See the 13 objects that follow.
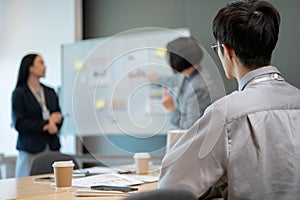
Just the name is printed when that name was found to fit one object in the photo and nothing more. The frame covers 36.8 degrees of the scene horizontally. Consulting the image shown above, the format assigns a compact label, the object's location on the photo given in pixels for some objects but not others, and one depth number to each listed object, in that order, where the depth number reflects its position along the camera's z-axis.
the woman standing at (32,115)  3.56
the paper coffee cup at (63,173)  1.70
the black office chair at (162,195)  0.92
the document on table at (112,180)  1.79
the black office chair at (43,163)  2.56
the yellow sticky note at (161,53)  3.37
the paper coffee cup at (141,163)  2.24
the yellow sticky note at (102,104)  3.42
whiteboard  2.39
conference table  1.55
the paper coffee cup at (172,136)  2.04
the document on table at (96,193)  1.54
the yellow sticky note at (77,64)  4.58
